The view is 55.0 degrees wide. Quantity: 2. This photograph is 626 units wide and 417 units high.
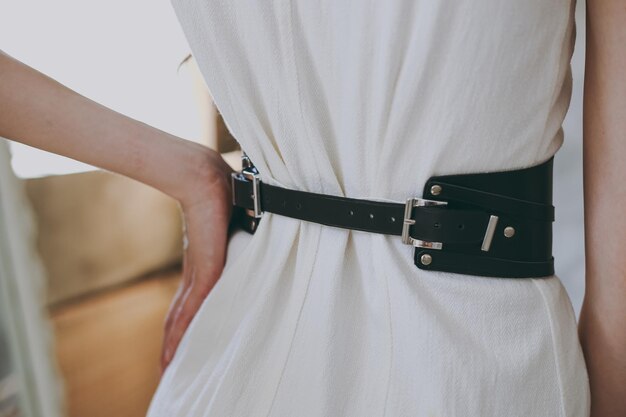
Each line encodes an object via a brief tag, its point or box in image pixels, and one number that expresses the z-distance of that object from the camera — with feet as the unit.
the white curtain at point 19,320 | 5.68
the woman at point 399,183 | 1.59
